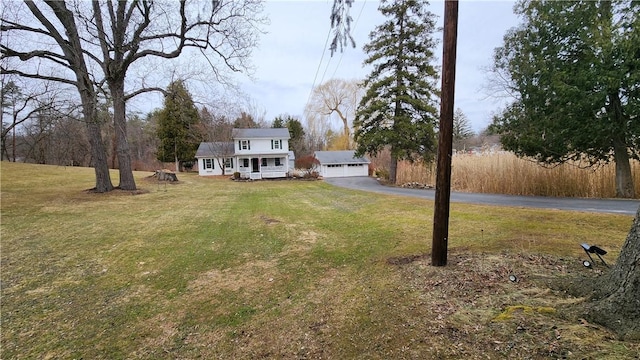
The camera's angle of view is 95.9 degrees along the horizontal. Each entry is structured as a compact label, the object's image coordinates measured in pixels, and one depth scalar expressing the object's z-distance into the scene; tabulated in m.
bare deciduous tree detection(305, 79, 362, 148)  40.34
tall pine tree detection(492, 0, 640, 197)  8.86
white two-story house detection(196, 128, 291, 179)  29.34
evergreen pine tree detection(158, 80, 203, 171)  32.28
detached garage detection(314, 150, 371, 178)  32.03
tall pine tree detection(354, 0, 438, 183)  17.41
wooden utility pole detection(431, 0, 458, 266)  3.53
